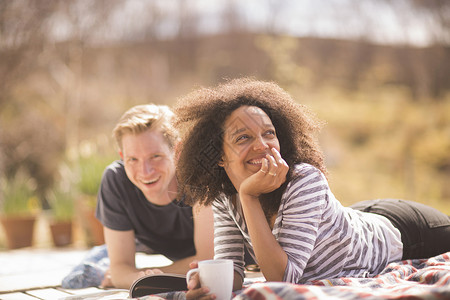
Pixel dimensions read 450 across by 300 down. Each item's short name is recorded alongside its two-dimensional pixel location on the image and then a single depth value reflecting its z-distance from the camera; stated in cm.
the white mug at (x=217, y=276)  174
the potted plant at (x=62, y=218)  563
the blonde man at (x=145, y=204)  266
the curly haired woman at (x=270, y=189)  192
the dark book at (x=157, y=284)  207
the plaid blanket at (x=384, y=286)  146
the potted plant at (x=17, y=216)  563
